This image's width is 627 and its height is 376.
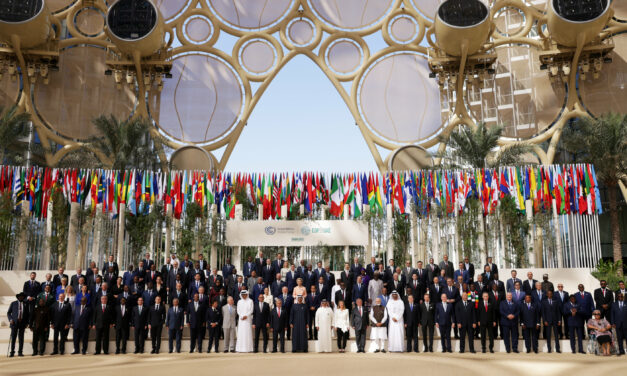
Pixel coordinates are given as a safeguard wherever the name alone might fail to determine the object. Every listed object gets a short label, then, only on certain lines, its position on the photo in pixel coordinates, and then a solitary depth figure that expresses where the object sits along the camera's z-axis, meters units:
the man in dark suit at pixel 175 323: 11.15
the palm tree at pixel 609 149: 19.56
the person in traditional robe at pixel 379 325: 11.19
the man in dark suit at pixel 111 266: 12.70
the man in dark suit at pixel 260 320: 11.34
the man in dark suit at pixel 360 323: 11.17
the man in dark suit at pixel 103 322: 10.91
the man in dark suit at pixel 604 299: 11.34
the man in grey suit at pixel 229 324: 11.41
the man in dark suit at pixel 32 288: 11.94
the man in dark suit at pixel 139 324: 11.04
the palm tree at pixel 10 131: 20.23
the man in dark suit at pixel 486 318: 11.02
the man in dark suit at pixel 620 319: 10.74
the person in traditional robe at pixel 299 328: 11.23
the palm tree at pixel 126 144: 20.56
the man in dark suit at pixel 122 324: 11.05
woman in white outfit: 11.27
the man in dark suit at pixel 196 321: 11.15
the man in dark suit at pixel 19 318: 10.63
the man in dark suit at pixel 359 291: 12.12
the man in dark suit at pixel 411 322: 11.14
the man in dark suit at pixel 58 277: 12.30
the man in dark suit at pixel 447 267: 12.95
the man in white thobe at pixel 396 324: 11.15
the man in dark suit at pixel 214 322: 11.20
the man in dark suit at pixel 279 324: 11.28
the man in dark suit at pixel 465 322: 11.00
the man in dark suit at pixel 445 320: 11.06
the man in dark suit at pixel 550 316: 11.12
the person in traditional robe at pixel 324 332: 11.20
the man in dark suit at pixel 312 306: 11.80
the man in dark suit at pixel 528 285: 11.86
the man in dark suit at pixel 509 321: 10.99
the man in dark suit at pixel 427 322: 11.15
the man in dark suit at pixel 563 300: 11.29
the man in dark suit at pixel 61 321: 10.80
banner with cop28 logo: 17.19
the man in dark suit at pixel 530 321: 11.02
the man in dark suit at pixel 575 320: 11.02
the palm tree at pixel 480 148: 20.53
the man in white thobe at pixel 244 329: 11.28
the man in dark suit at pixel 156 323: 11.04
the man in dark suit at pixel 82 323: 10.88
